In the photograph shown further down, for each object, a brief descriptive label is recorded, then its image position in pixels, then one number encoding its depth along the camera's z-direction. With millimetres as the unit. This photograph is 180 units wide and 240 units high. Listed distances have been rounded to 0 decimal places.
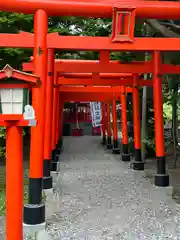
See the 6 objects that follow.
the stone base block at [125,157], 8526
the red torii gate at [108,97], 7912
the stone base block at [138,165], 6848
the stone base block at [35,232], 3164
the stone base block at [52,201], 3963
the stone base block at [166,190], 4673
